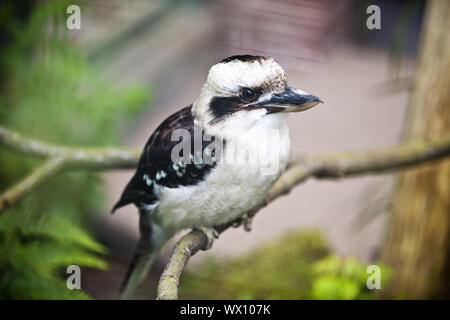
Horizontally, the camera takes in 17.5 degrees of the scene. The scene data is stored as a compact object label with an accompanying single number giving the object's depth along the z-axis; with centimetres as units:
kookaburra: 143
